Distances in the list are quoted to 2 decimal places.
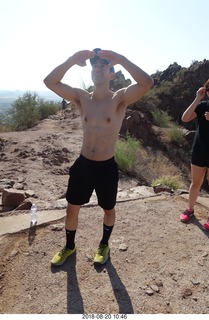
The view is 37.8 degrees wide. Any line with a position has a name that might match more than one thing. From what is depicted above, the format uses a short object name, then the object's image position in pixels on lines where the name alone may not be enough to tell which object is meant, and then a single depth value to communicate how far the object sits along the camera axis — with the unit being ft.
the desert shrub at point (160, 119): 47.06
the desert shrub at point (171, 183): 19.01
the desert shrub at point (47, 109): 50.69
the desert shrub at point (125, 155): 26.55
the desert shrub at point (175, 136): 41.73
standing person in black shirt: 10.68
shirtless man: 8.25
